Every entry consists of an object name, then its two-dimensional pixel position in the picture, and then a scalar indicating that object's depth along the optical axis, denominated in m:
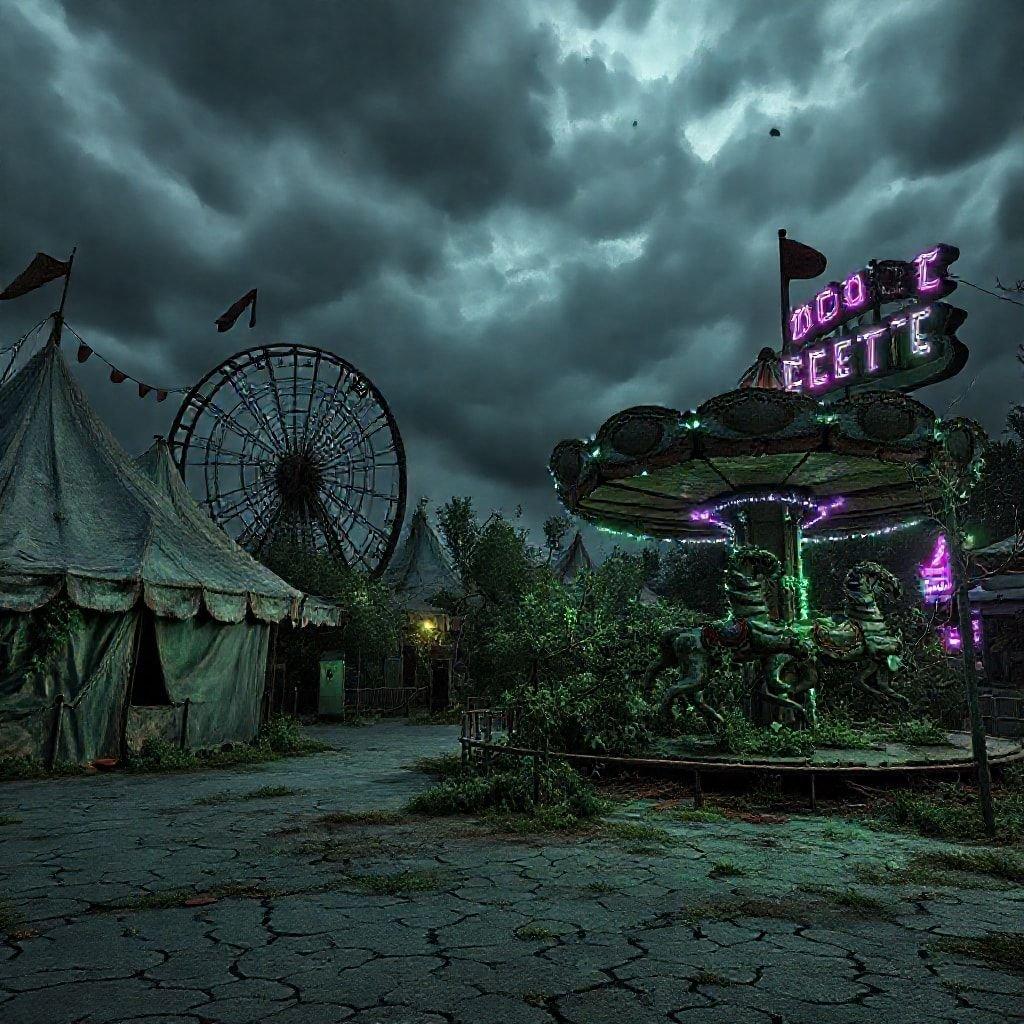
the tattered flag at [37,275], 14.43
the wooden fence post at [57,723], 9.98
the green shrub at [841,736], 9.48
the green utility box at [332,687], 20.38
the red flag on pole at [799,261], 15.40
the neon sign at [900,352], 15.93
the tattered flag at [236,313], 22.36
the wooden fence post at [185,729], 11.50
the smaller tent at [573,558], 38.46
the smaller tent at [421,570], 32.12
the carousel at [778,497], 9.20
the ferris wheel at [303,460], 28.50
